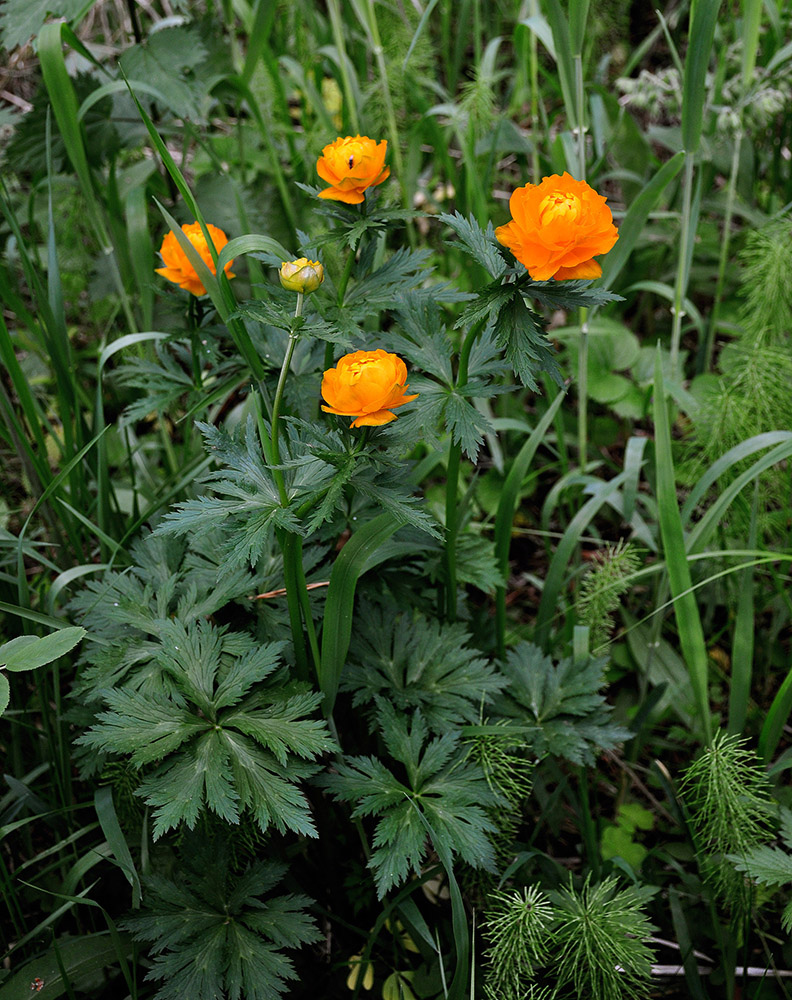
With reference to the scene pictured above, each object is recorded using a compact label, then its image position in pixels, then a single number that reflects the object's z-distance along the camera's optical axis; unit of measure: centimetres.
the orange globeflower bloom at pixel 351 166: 60
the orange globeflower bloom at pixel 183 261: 66
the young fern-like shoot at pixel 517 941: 61
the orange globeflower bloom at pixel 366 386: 54
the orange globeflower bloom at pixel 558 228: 55
